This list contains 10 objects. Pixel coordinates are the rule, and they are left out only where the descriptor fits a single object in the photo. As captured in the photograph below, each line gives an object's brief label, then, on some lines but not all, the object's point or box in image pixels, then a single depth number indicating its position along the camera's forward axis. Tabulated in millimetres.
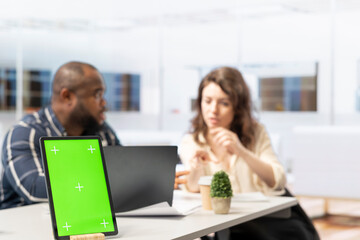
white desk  2214
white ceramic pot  2538
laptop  2447
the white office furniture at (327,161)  6319
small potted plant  2540
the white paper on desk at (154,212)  2462
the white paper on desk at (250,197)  2822
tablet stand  2115
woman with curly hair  3002
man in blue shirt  2795
